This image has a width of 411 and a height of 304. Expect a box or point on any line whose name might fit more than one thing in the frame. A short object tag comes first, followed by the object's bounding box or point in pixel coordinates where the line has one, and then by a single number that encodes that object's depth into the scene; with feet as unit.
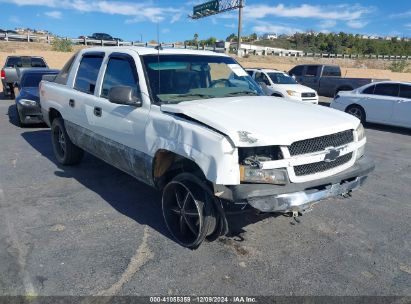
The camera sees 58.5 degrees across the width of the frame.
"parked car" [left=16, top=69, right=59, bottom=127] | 31.22
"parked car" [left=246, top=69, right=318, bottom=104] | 46.14
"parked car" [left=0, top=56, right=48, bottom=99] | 52.42
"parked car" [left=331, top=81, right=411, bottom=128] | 35.37
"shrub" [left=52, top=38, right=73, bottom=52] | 112.57
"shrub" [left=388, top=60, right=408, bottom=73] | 151.74
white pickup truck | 9.96
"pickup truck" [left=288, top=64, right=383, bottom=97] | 55.72
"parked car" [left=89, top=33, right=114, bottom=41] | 160.57
